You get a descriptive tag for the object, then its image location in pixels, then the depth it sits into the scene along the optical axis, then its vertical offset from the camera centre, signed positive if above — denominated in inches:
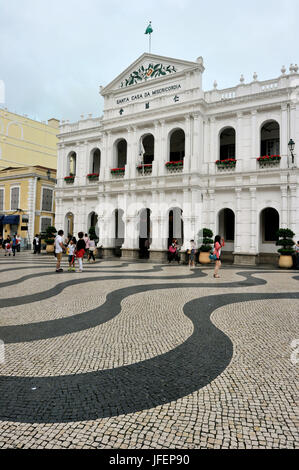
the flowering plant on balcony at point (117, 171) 903.5 +228.7
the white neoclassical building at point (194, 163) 714.2 +224.2
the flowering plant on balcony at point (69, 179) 1059.5 +233.8
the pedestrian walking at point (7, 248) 906.4 -26.5
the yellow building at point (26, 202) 1218.0 +172.8
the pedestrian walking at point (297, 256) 620.1 -24.5
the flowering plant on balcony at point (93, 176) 1000.5 +233.4
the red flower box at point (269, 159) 703.7 +215.8
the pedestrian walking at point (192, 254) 656.9 -24.9
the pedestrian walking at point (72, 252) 535.0 -20.8
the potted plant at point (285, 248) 633.0 -7.4
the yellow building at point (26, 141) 1457.8 +543.3
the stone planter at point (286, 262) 633.6 -38.2
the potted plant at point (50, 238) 988.6 +10.2
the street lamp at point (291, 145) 658.2 +234.9
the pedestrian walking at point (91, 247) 731.4 -13.9
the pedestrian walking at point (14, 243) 883.5 -8.3
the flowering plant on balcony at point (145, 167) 854.1 +230.2
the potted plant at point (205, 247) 725.3 -9.3
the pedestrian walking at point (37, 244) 966.5 -11.2
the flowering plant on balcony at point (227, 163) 761.9 +220.6
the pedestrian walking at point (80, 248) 493.4 -12.3
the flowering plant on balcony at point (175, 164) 796.1 +223.3
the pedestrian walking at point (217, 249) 458.0 -8.6
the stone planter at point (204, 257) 726.5 -35.0
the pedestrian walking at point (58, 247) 486.3 -10.2
